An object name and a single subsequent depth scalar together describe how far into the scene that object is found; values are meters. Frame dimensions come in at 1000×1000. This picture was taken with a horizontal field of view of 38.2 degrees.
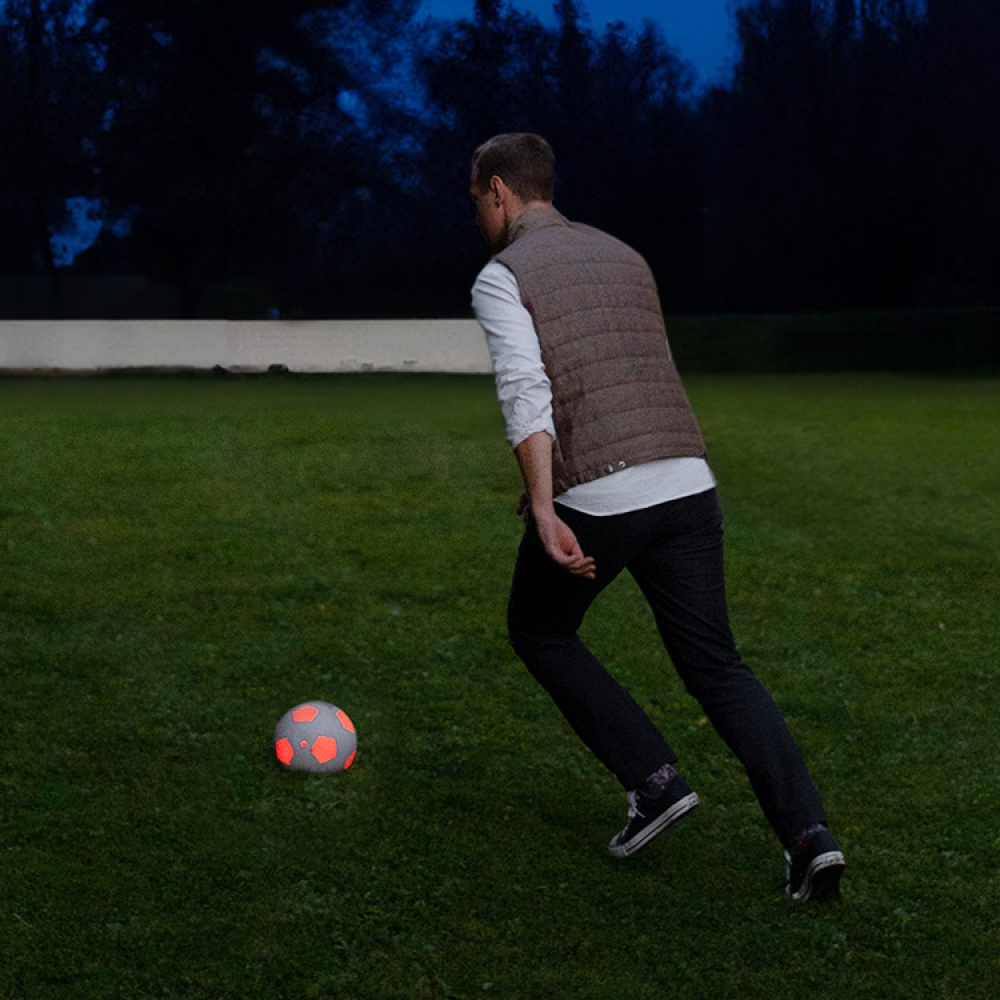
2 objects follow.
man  3.73
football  5.09
